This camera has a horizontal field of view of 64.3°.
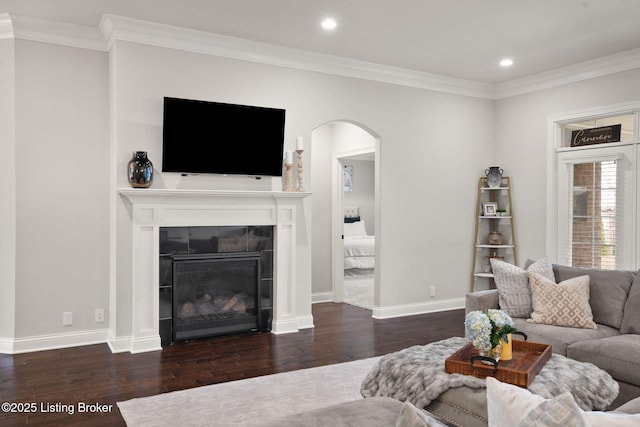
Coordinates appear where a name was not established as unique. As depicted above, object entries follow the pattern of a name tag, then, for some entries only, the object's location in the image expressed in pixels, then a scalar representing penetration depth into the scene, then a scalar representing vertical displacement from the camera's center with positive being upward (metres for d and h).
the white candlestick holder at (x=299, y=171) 5.42 +0.44
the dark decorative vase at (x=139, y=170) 4.57 +0.37
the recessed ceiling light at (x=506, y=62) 5.80 +1.75
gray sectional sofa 3.23 -0.86
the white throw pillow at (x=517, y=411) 1.30 -0.52
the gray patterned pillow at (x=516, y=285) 4.14 -0.59
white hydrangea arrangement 2.79 -0.64
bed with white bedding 9.16 -0.80
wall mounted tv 4.79 +0.72
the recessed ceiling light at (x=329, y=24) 4.58 +1.73
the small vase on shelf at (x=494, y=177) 6.78 +0.49
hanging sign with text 5.73 +0.91
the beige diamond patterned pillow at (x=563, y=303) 3.88 -0.69
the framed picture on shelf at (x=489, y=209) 6.80 +0.06
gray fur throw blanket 2.63 -0.89
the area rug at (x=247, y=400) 3.16 -1.28
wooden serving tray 2.60 -0.82
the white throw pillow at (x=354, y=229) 10.68 -0.35
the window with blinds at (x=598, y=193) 5.53 +0.25
